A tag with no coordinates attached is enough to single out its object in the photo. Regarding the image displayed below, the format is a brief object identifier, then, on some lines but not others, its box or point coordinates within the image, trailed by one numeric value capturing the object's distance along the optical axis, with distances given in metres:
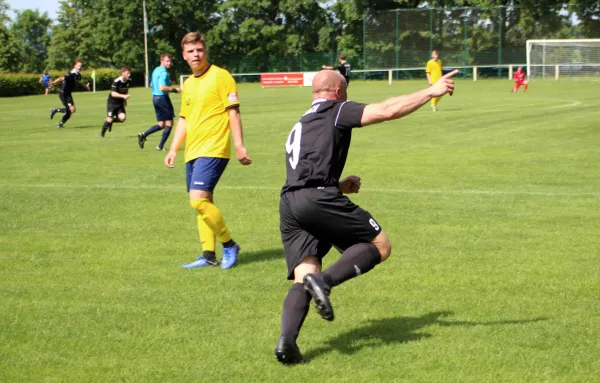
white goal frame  49.44
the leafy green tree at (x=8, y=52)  95.69
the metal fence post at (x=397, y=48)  59.91
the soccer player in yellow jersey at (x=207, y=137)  8.22
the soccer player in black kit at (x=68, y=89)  27.50
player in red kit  41.29
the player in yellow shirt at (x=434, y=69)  30.66
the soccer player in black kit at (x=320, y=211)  5.32
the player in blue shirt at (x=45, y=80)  63.94
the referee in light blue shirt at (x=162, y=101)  19.59
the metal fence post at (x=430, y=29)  58.81
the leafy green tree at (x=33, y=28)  158.00
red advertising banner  62.91
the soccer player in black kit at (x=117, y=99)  23.31
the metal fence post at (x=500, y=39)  56.84
